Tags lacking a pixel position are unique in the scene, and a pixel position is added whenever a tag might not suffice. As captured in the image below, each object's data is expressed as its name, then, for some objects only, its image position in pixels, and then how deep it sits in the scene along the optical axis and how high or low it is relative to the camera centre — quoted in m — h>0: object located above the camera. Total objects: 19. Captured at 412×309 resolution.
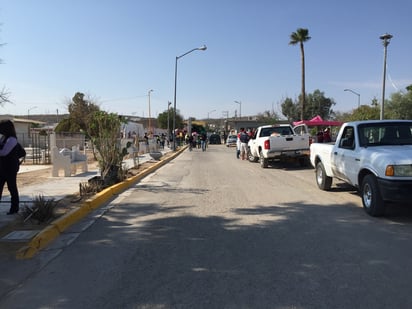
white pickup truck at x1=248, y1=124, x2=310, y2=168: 16.92 -0.64
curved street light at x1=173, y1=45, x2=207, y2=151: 35.36 +6.50
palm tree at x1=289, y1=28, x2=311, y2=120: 44.75 +10.15
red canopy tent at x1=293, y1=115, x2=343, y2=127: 37.00 +0.77
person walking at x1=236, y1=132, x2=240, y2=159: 25.48 -1.06
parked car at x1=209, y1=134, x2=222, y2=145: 60.28 -1.22
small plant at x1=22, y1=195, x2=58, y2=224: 6.87 -1.34
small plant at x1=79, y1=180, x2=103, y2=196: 9.67 -1.36
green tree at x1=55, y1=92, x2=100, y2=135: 52.94 +2.55
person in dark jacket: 7.37 -0.52
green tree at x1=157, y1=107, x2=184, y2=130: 102.05 +2.96
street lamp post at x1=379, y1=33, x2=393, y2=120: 23.81 +5.11
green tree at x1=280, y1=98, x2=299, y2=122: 81.08 +4.32
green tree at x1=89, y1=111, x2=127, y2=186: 11.92 -0.35
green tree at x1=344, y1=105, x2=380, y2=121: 51.56 +2.44
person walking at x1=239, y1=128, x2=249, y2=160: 24.00 -0.69
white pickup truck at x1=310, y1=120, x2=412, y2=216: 6.71 -0.55
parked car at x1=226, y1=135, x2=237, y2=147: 50.25 -1.20
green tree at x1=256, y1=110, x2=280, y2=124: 81.36 +3.49
